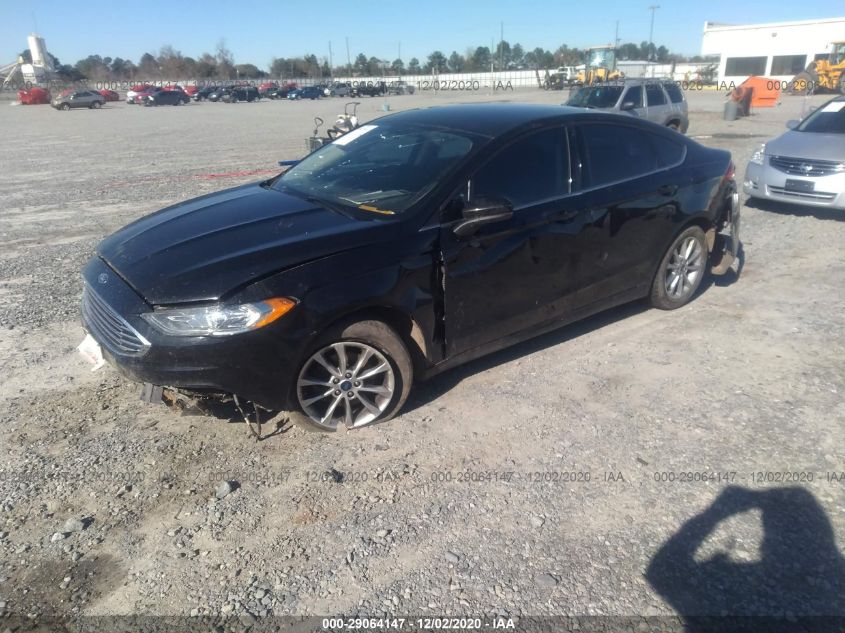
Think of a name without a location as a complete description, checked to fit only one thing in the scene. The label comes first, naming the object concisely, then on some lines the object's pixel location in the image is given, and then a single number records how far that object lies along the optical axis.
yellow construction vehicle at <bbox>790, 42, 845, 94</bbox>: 38.94
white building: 50.47
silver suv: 15.50
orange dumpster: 27.55
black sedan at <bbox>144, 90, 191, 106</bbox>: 50.57
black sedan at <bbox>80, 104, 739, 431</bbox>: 3.09
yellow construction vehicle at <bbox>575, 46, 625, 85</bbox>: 45.71
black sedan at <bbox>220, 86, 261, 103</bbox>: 56.88
